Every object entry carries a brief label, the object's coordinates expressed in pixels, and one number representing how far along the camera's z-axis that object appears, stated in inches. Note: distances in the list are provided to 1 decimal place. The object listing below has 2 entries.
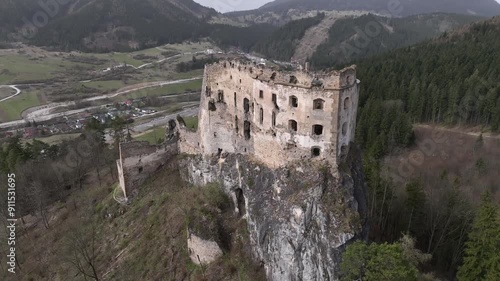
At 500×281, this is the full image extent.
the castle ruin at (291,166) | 1465.3
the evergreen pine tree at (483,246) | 1621.6
